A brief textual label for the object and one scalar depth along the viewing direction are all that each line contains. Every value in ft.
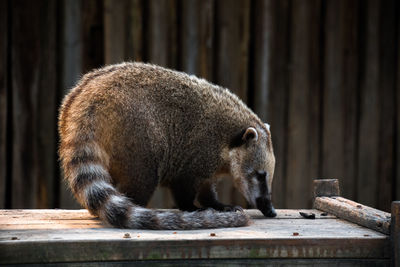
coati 28.73
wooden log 27.32
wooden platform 23.50
